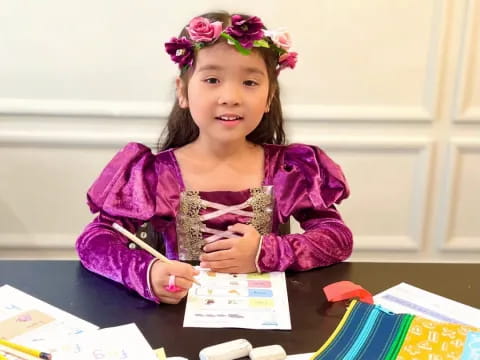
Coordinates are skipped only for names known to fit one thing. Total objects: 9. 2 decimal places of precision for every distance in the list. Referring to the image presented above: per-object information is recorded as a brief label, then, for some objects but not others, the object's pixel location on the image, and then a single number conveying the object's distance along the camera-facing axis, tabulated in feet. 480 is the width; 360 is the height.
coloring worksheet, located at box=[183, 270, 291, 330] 3.57
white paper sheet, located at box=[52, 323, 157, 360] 3.13
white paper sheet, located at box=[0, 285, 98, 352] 3.31
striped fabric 3.18
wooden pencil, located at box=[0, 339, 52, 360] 3.01
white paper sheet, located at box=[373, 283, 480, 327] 3.73
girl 4.36
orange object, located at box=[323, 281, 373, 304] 3.85
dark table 3.40
